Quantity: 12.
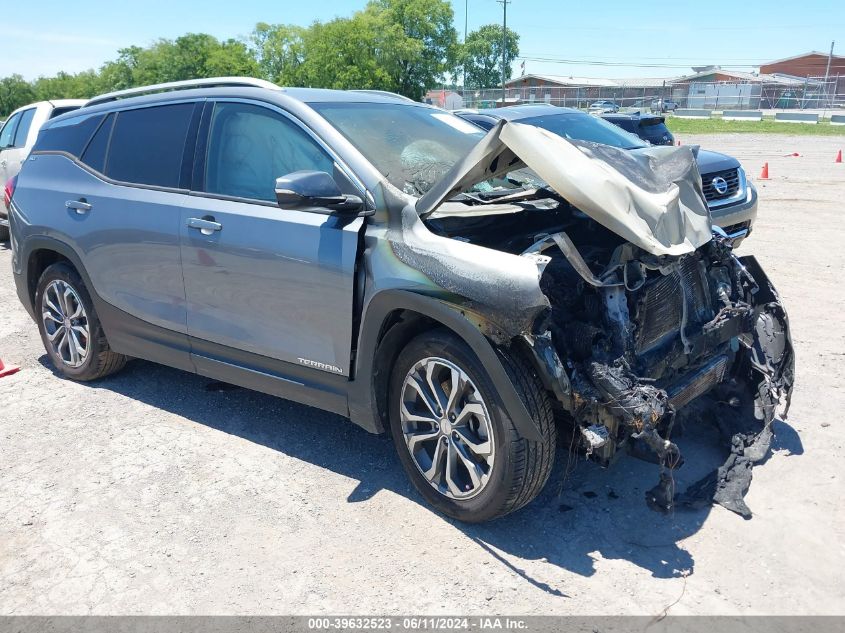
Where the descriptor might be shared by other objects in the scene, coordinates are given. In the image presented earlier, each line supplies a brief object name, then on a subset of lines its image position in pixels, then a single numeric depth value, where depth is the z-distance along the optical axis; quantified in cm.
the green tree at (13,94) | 9612
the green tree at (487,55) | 10881
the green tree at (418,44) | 6944
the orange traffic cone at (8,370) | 578
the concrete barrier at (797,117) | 4134
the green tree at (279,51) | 7375
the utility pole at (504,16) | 6648
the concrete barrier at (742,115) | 4640
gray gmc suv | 321
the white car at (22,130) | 1086
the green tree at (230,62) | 7025
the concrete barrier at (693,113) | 4997
